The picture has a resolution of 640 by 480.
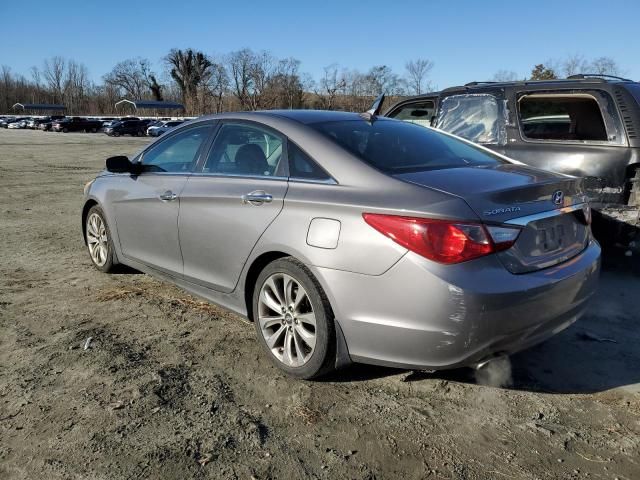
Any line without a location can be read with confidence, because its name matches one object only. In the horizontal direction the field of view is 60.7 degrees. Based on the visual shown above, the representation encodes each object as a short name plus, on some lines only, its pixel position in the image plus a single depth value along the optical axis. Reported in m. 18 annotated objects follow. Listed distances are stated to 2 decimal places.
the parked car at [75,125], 56.47
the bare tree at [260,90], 52.91
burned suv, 4.76
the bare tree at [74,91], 116.12
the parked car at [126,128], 50.69
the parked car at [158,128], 48.81
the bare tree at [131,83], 114.25
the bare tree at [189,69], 100.61
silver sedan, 2.62
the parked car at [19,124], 68.25
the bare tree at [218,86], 80.47
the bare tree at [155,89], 110.69
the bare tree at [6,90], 114.12
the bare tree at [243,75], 73.25
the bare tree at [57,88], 119.81
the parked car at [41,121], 60.62
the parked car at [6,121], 71.94
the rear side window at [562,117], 5.23
